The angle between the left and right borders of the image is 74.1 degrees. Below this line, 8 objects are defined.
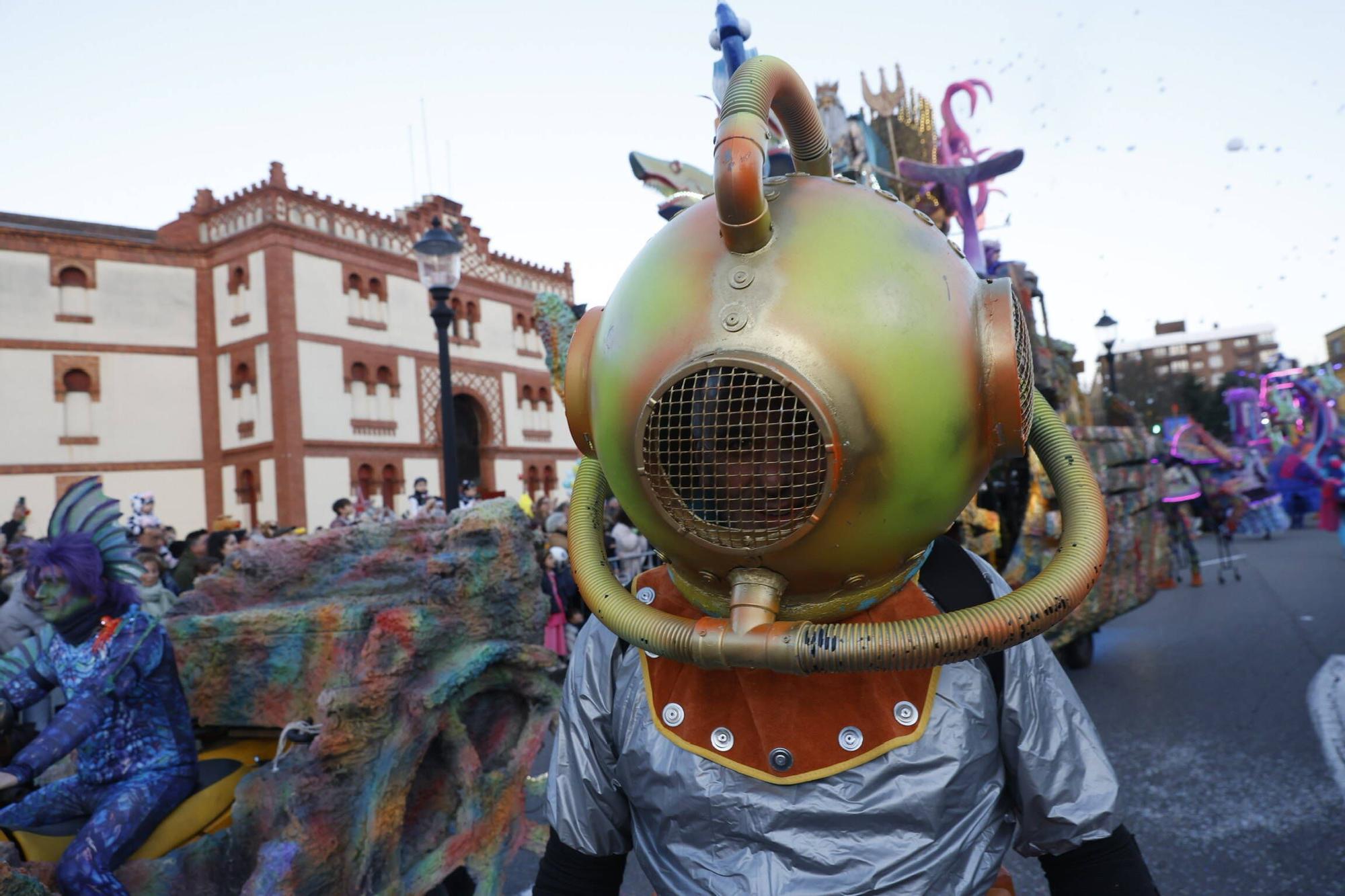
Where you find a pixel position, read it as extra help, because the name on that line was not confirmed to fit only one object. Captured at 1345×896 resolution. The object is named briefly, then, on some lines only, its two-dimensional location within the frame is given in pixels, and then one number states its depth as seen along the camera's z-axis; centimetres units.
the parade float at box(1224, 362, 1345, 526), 950
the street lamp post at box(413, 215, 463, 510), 606
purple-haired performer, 259
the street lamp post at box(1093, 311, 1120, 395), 1338
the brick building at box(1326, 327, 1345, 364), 5501
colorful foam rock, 247
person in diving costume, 98
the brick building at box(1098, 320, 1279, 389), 6769
